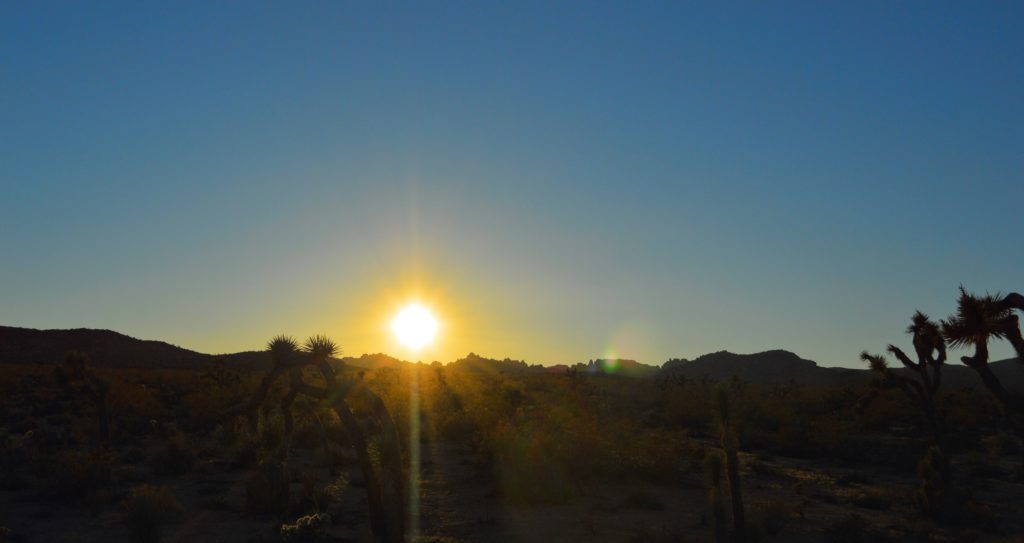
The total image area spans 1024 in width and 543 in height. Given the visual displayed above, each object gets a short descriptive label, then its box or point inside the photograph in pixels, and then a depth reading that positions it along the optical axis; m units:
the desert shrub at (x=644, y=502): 17.64
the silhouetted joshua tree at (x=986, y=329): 13.09
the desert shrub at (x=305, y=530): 13.89
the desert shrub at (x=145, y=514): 13.56
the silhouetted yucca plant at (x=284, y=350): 14.57
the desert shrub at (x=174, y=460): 21.55
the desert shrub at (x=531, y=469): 18.38
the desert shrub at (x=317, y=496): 16.58
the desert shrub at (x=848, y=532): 14.86
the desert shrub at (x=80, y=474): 17.67
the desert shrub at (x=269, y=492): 16.59
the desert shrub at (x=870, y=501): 18.45
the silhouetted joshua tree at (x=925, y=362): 21.86
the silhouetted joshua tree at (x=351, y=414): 13.64
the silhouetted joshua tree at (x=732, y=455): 14.31
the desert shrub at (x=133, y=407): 29.16
